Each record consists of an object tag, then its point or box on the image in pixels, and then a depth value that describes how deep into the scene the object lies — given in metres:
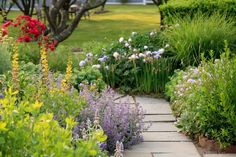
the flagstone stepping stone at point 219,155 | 5.17
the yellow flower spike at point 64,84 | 4.75
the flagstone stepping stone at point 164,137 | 5.64
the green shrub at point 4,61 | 7.05
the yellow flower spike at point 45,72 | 4.80
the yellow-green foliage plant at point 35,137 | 2.35
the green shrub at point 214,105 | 5.20
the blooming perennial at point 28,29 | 9.83
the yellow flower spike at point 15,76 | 4.55
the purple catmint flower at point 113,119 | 5.14
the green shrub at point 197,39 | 8.20
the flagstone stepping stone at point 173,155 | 5.11
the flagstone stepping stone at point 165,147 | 5.27
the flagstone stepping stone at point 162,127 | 6.01
